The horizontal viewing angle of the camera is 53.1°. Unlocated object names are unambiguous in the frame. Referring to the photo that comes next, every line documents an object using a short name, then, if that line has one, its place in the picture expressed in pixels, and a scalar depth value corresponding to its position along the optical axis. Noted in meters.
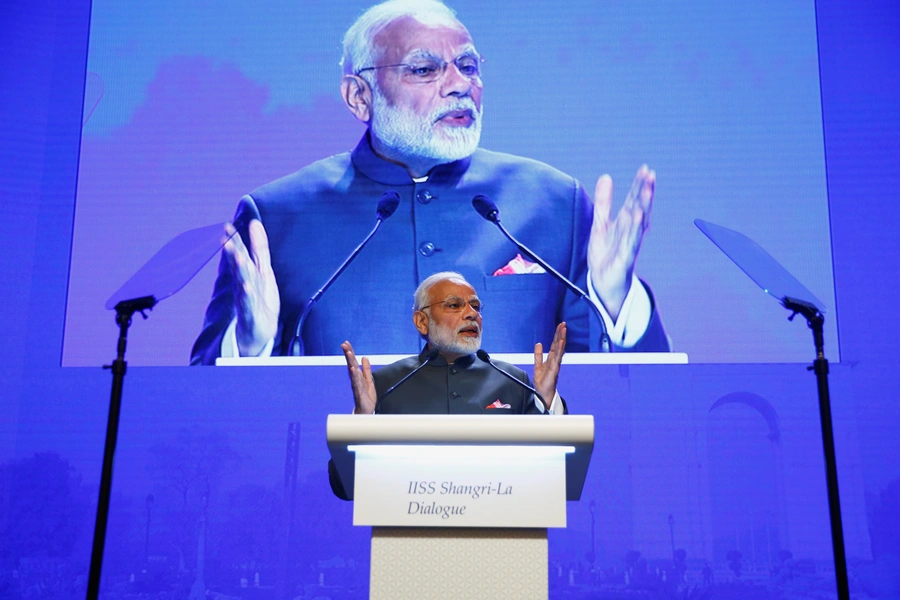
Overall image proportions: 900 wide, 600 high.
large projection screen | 3.96
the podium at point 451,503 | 1.82
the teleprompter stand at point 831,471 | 2.54
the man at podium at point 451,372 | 2.72
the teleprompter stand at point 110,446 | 2.54
